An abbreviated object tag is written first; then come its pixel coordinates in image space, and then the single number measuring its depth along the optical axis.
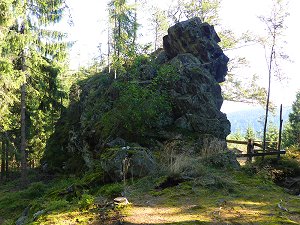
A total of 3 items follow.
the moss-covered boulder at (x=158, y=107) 10.64
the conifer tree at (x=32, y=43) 12.96
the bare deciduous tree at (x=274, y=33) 15.39
